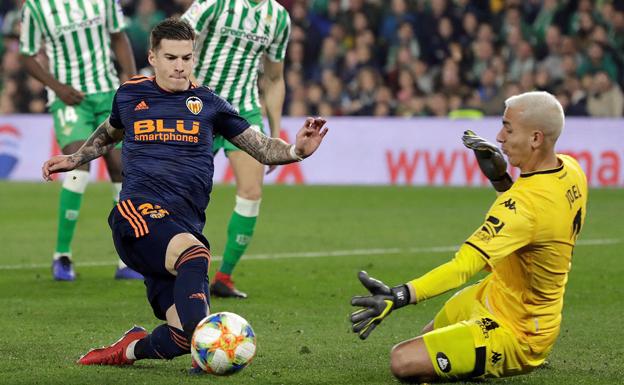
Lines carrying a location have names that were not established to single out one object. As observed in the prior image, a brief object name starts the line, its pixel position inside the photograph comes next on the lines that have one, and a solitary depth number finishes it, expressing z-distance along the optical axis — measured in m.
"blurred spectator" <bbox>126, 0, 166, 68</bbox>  44.09
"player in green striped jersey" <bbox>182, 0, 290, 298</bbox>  17.47
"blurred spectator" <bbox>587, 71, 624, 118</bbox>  38.03
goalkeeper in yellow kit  10.70
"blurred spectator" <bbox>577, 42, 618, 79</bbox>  39.28
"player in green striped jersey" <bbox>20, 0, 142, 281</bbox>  19.14
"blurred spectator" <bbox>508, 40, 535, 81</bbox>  39.84
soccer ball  10.58
